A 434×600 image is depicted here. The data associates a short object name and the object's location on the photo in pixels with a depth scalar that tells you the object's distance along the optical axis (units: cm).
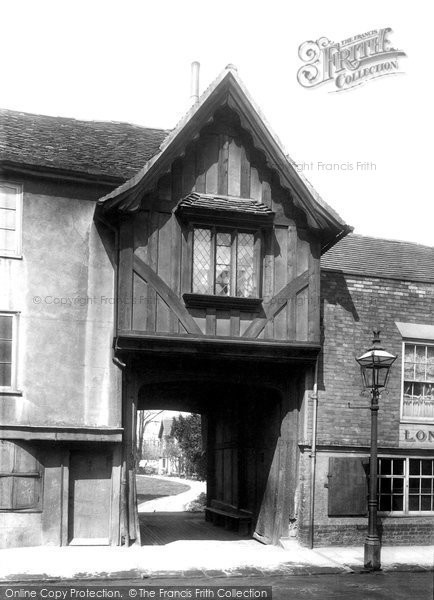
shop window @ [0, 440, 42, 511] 1416
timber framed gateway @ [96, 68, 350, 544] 1456
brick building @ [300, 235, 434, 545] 1545
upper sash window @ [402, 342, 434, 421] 1644
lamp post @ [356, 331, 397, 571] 1345
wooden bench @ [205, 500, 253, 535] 1766
